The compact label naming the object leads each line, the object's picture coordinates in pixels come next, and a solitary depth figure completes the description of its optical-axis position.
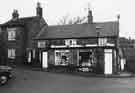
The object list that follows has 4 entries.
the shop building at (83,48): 24.16
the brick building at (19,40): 28.44
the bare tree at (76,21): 53.41
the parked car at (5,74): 14.77
